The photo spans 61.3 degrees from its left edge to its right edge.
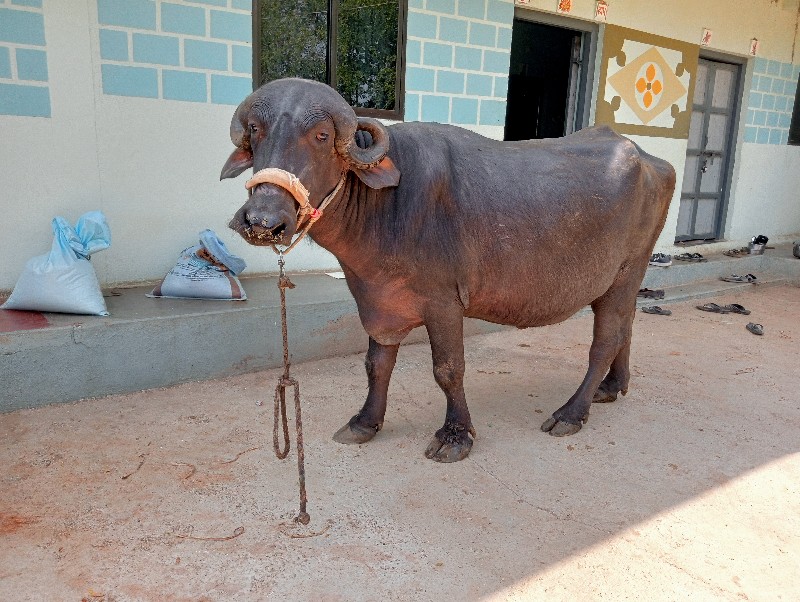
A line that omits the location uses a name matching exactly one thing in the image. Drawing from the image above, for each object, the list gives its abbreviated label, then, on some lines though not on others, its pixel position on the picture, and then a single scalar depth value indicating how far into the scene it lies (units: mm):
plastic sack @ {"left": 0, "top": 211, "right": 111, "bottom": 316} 3549
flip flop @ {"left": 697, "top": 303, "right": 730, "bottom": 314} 6188
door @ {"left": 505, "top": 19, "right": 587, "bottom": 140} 8984
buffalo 2322
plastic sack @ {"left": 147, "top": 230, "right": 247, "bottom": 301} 4062
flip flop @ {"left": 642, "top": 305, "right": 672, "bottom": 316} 5957
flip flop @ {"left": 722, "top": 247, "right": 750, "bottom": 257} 7886
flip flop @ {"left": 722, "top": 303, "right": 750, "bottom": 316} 6129
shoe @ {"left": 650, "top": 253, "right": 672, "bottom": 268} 6812
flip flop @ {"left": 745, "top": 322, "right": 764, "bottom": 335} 5465
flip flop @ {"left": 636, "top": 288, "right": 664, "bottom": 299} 6297
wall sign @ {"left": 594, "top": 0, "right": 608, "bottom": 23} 6145
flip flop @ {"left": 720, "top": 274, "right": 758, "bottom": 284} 7246
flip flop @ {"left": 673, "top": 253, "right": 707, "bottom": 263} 7332
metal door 7598
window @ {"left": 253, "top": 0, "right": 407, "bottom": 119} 4613
